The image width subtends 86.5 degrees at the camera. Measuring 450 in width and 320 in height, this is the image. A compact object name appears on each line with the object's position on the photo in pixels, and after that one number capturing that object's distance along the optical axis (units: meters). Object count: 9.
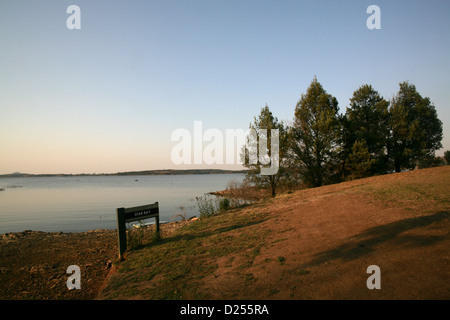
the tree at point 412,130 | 26.64
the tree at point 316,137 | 23.45
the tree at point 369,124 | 24.66
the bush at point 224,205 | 16.20
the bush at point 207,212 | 14.97
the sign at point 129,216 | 8.45
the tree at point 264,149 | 21.78
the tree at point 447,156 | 32.91
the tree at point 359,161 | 22.30
